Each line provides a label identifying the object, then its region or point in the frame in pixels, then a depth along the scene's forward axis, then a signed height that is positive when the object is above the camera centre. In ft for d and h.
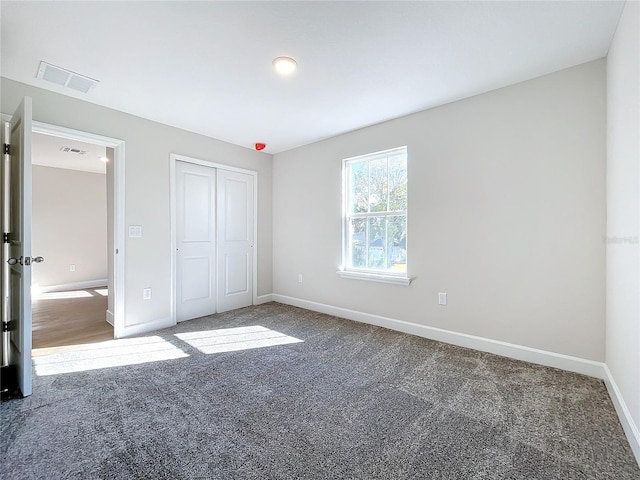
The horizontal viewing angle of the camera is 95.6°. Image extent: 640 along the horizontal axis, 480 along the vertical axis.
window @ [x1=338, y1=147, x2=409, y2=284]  11.24 +0.90
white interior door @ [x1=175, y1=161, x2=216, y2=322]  12.40 -0.08
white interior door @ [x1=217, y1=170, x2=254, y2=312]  13.91 -0.03
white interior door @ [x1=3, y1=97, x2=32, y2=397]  6.55 -0.25
